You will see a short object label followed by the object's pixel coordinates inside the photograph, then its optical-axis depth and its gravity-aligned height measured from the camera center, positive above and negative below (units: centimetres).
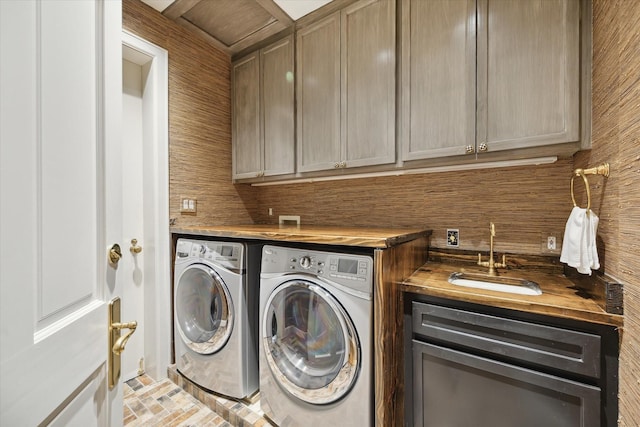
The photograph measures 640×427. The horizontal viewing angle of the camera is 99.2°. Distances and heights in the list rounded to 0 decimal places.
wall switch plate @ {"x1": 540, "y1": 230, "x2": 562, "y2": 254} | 157 -18
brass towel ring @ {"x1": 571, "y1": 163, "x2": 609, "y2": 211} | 106 +16
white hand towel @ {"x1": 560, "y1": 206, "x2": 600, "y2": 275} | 110 -12
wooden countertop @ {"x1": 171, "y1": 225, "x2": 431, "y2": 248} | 121 -13
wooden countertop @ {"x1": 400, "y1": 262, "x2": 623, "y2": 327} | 98 -36
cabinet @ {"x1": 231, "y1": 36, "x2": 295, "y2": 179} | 217 +85
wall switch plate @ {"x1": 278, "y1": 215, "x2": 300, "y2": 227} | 258 -8
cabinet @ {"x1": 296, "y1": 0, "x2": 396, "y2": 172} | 172 +85
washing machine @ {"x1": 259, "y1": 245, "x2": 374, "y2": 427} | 122 -63
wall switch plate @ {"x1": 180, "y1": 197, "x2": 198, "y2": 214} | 216 +5
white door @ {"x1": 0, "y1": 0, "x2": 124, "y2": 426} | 41 +1
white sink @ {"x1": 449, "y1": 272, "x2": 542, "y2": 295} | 138 -38
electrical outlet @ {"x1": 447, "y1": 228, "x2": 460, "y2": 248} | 184 -17
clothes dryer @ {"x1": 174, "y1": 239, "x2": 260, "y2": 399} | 166 -66
